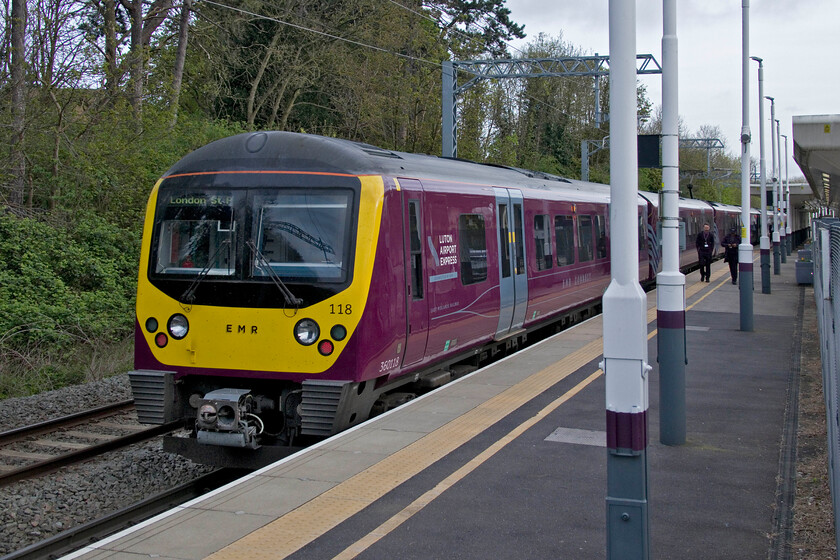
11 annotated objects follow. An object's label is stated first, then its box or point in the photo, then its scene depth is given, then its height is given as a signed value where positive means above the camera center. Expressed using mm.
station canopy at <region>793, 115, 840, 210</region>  16047 +1769
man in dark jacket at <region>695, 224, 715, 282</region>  25047 -334
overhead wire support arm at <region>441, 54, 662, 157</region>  23203 +4687
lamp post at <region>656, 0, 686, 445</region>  7602 -645
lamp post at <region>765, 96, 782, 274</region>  30734 -590
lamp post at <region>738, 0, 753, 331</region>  15406 +1427
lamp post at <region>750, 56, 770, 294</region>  22812 -106
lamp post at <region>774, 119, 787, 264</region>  39312 +79
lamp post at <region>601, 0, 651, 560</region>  4328 -506
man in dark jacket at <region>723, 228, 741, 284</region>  25000 -414
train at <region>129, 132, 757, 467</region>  7812 -424
